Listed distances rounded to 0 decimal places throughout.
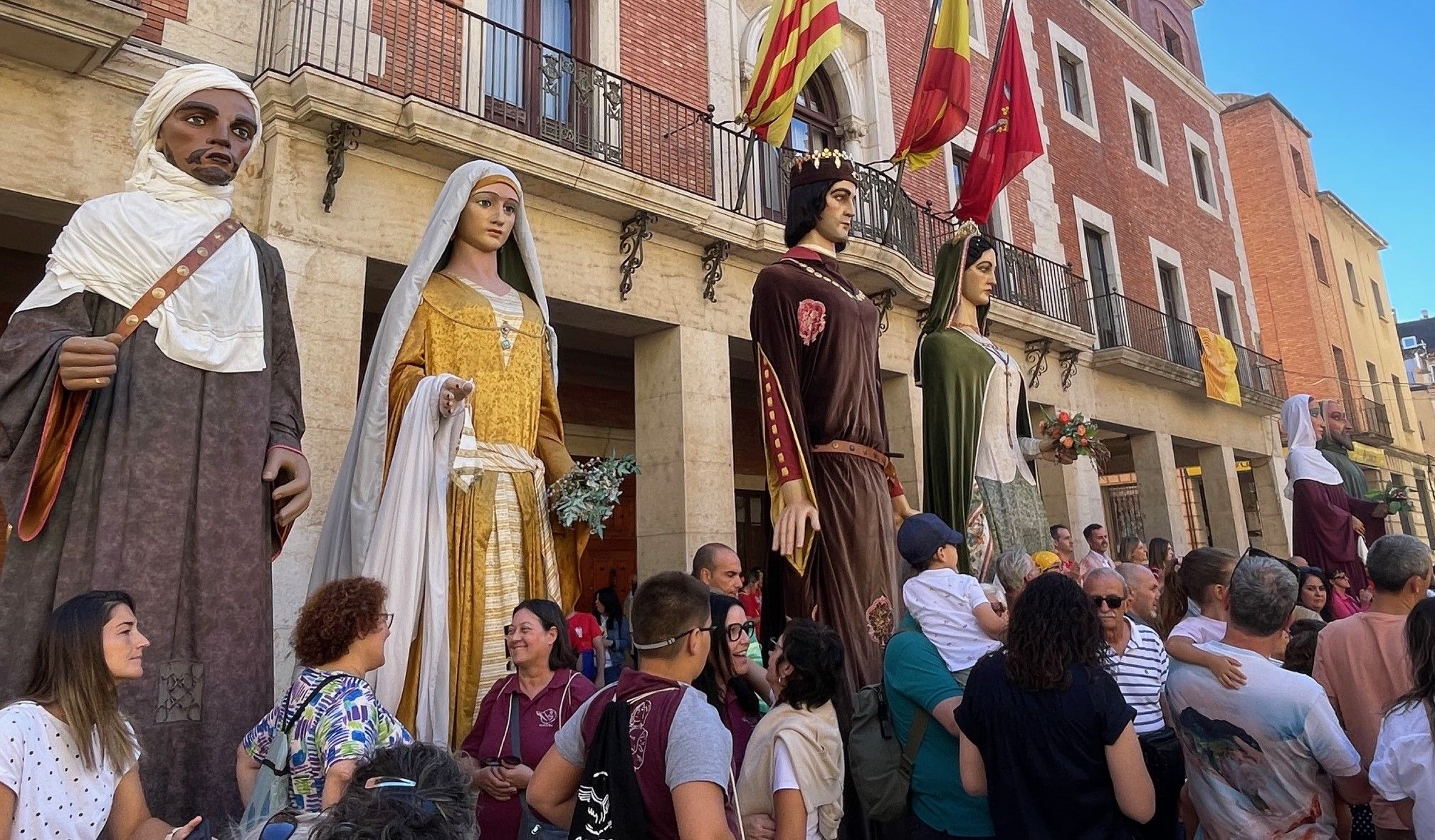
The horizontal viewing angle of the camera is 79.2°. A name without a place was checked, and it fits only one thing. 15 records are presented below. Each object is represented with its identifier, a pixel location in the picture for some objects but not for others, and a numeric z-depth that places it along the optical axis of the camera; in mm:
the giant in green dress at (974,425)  3750
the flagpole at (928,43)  7016
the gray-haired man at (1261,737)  2252
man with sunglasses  2572
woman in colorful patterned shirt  1909
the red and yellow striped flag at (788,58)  7164
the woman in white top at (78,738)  1665
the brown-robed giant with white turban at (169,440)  2225
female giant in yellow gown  2806
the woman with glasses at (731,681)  2730
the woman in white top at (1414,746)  2025
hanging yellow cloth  14523
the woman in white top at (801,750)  2172
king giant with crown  3008
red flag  7348
